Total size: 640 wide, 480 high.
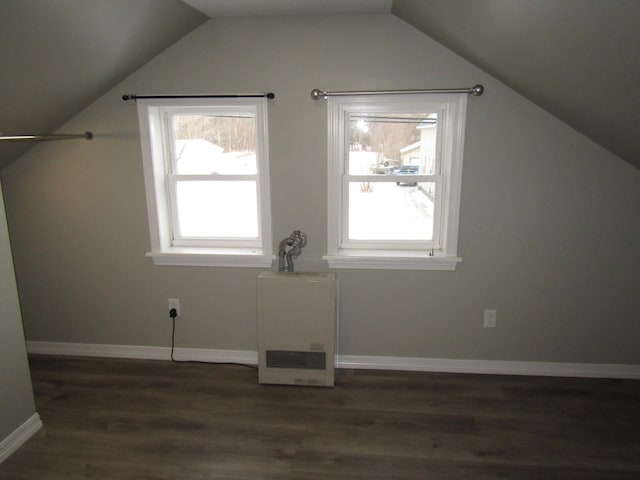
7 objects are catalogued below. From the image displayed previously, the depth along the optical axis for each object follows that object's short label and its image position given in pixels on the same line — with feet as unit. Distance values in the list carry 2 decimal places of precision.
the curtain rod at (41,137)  5.90
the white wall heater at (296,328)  7.50
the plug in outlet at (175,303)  8.63
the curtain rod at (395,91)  6.91
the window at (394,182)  7.52
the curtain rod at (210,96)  7.32
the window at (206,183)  7.93
